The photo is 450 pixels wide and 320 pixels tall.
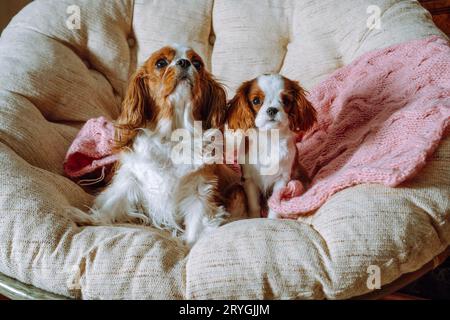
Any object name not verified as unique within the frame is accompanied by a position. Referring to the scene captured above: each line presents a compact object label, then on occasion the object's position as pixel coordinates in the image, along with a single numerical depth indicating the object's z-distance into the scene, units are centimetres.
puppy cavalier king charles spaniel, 156
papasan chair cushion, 109
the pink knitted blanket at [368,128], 135
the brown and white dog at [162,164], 157
